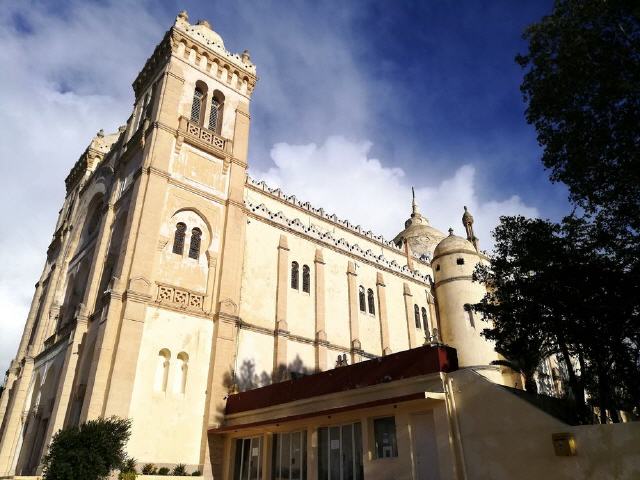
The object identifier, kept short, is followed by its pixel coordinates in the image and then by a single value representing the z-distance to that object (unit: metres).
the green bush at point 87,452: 13.62
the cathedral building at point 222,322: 14.33
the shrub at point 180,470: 16.78
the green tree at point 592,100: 12.37
